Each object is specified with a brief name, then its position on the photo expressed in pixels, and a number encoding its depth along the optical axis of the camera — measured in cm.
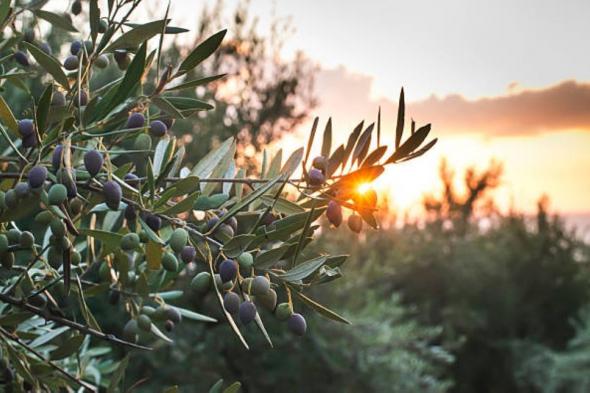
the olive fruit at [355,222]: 63
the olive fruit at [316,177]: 60
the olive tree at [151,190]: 56
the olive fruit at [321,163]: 62
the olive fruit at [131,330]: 78
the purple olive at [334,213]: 59
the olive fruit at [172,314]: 78
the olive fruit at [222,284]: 58
